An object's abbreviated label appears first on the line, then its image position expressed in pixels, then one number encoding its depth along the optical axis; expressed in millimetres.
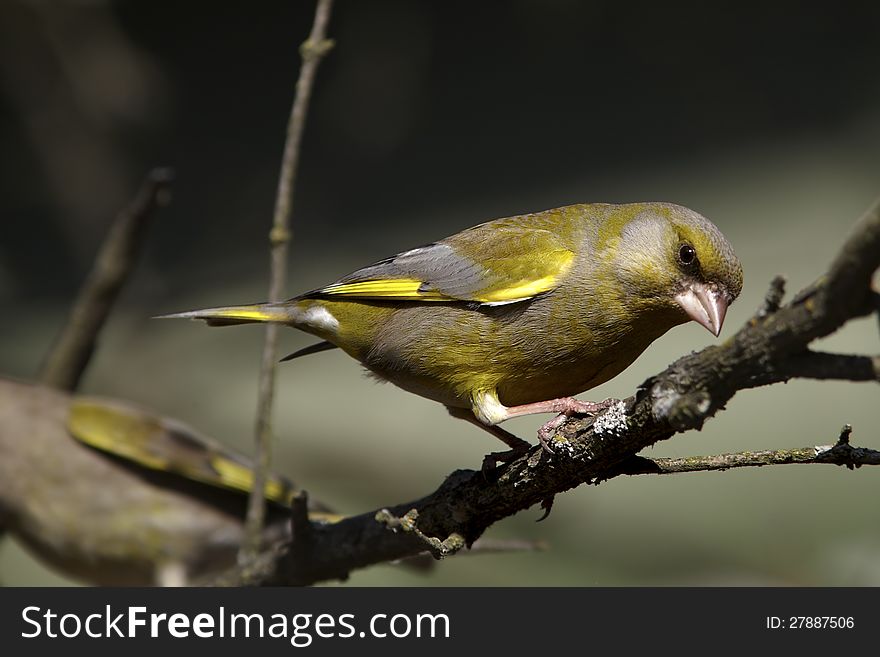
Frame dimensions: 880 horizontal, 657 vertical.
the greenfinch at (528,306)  5340
